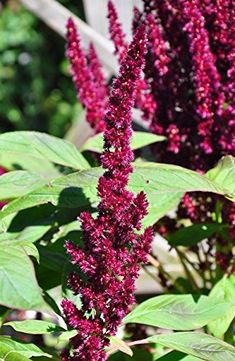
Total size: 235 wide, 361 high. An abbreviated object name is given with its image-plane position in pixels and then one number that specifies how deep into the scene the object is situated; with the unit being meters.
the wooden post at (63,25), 2.17
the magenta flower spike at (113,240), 1.04
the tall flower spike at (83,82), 1.40
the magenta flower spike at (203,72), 1.27
